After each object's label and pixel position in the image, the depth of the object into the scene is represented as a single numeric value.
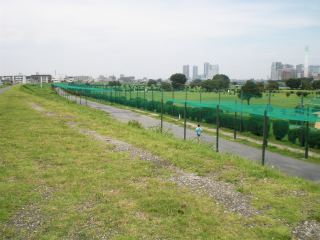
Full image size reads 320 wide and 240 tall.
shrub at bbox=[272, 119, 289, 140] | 14.33
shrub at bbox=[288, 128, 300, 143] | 13.34
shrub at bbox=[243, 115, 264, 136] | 15.35
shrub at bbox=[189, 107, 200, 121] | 21.48
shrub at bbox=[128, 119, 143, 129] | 15.75
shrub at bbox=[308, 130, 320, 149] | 12.23
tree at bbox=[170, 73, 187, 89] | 118.88
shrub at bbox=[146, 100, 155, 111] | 29.31
